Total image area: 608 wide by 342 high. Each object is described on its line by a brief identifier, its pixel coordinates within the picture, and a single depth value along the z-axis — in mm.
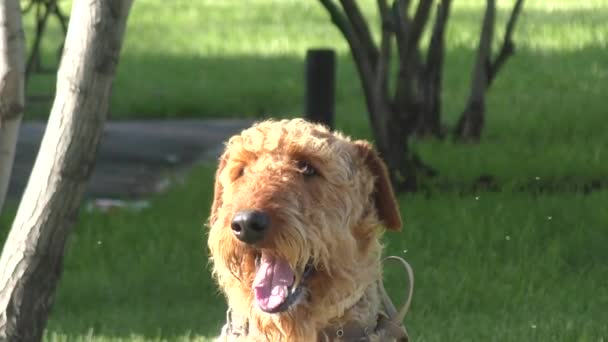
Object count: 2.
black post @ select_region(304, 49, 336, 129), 19406
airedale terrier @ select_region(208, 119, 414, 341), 8289
